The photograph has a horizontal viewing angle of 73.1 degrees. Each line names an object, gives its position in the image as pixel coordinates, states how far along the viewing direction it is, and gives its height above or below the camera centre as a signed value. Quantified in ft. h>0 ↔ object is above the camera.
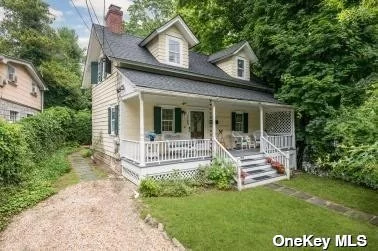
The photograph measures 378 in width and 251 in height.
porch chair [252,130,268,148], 47.89 -2.51
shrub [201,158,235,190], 30.56 -6.19
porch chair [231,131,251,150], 45.98 -3.03
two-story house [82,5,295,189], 32.22 +2.90
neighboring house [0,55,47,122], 52.16 +8.58
